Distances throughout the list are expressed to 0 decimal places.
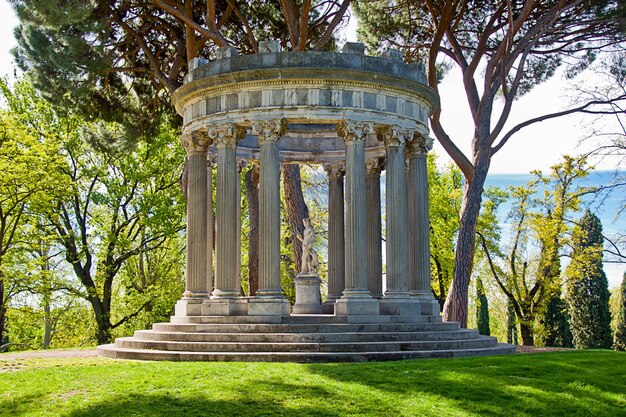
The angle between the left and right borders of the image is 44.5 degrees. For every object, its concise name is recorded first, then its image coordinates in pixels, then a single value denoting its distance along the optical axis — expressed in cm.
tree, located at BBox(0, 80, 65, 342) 3706
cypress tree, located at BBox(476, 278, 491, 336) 5075
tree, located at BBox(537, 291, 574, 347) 4959
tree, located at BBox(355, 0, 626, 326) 3159
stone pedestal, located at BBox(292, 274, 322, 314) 2858
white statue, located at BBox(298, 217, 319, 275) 2839
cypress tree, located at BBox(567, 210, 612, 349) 5053
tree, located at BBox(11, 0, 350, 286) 3050
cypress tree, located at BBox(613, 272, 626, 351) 5175
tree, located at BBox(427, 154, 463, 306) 4678
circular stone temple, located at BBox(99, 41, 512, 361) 2238
